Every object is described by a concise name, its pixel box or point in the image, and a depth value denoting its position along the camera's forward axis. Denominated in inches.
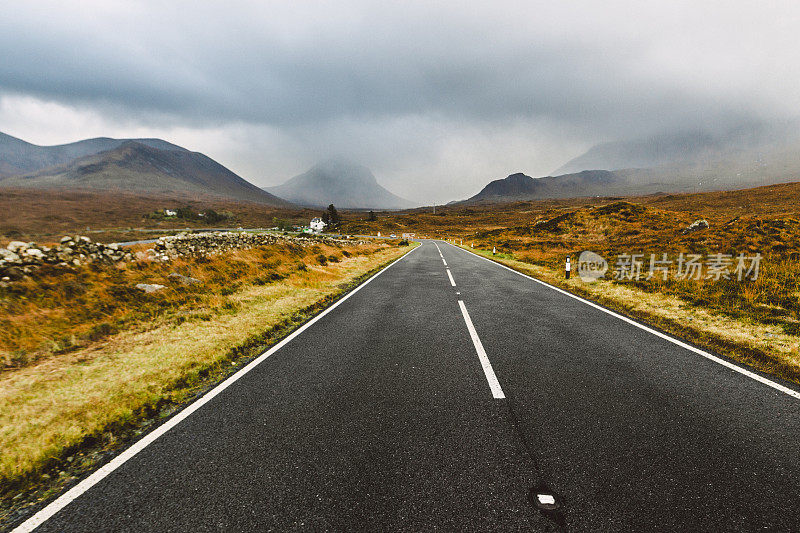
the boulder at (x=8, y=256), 316.8
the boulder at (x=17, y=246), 337.7
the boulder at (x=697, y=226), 1153.2
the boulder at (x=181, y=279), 411.8
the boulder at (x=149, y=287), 360.2
